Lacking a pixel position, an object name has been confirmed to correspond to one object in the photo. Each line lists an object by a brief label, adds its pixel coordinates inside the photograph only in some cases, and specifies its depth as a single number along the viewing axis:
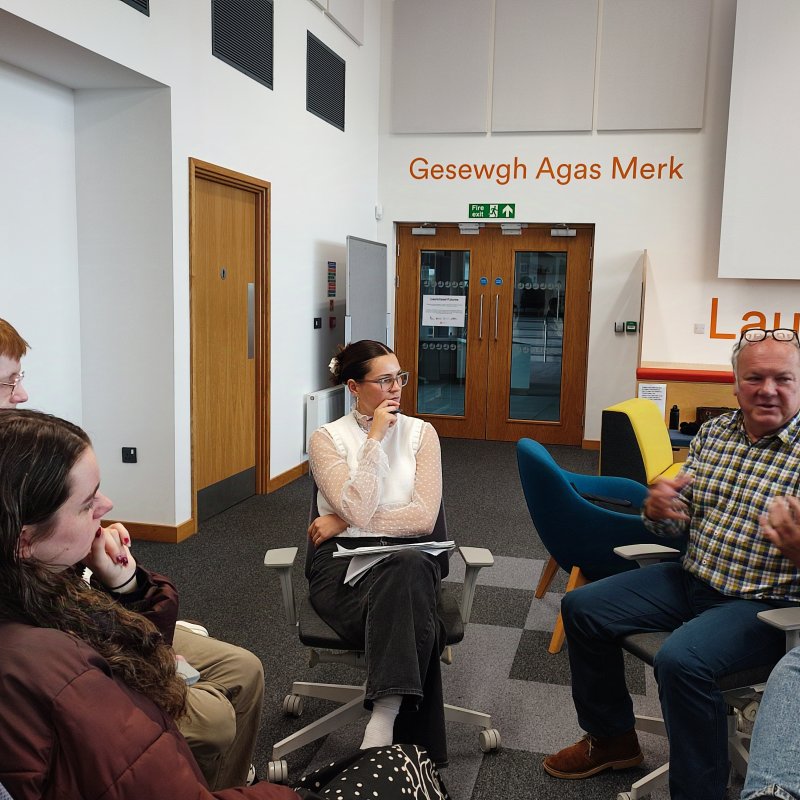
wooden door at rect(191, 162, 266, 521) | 4.96
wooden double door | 7.79
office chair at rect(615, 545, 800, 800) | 2.05
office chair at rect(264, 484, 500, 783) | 2.38
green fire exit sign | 7.61
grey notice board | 6.56
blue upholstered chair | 3.09
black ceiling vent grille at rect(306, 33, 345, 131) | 6.28
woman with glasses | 2.25
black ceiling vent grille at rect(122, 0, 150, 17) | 4.07
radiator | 6.43
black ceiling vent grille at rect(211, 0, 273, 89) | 4.93
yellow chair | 4.12
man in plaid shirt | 2.06
